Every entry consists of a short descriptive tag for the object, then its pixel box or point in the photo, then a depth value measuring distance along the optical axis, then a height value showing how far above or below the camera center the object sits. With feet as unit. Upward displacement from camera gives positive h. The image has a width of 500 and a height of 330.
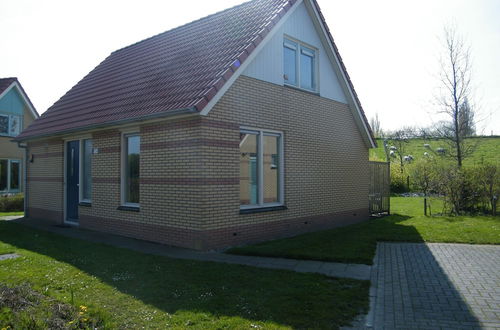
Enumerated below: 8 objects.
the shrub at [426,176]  52.80 +0.52
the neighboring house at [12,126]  75.51 +10.84
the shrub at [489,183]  46.75 -0.43
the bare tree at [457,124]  59.21 +8.70
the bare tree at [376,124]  203.02 +30.33
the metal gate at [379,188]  50.90 -1.15
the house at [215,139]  29.07 +3.73
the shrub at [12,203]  61.65 -3.76
